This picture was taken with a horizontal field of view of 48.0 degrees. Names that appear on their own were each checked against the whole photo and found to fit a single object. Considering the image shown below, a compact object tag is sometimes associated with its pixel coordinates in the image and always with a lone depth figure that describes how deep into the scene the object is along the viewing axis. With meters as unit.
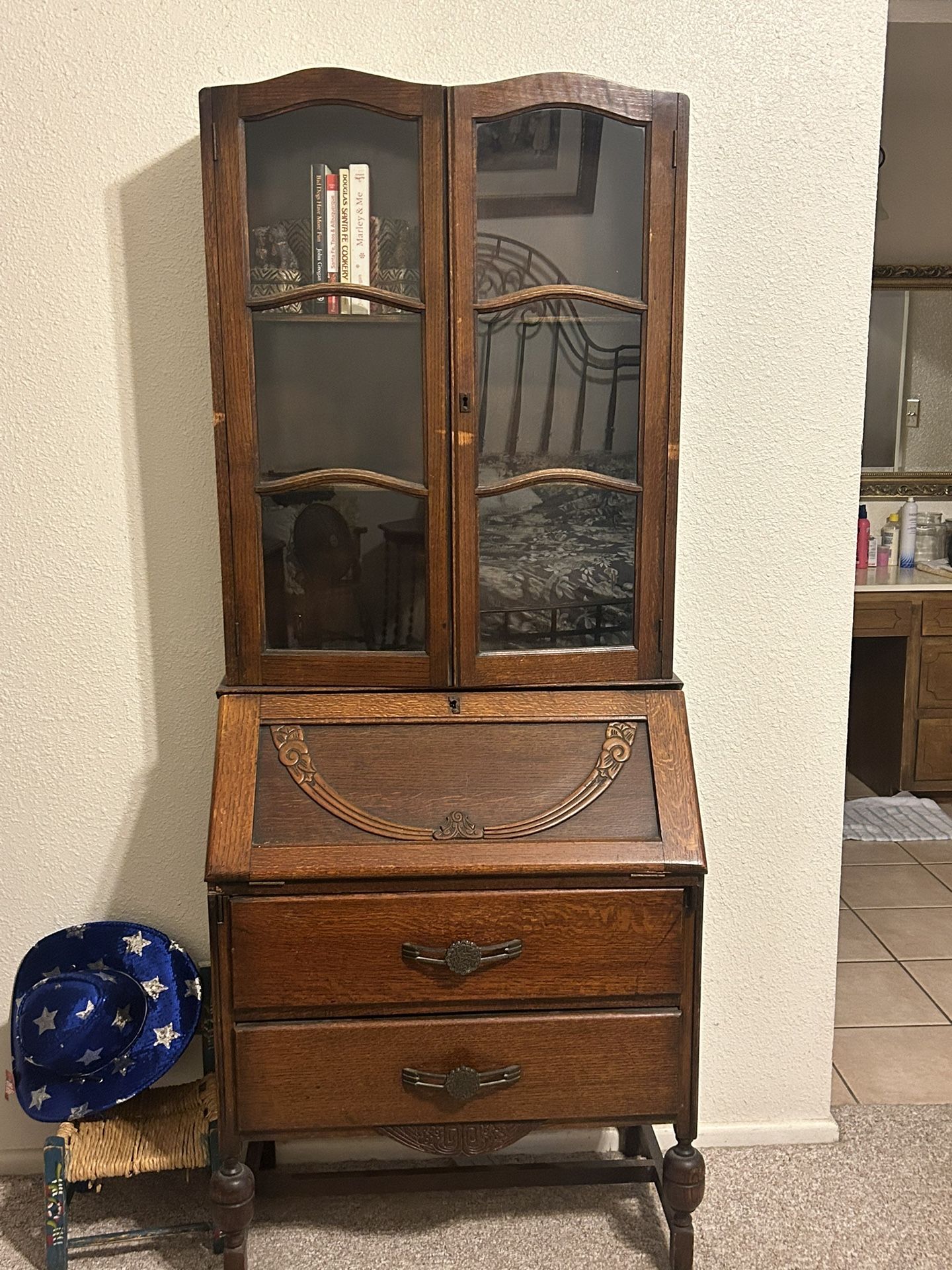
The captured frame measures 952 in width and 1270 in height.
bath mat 3.56
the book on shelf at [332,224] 1.52
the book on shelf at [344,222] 1.52
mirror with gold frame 4.13
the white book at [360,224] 1.52
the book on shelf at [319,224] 1.52
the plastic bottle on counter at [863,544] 4.05
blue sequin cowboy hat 1.72
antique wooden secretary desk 1.52
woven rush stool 1.69
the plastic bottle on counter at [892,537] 4.14
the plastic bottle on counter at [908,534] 4.09
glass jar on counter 4.17
